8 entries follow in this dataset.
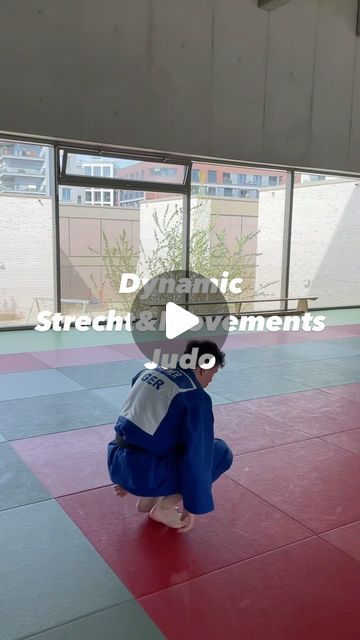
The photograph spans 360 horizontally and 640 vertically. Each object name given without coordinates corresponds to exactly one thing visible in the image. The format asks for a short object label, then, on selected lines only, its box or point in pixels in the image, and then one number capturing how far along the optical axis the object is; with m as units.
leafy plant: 8.33
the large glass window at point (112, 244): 7.72
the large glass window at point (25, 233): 7.00
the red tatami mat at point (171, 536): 2.26
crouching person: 2.33
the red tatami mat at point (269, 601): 1.93
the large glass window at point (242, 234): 8.84
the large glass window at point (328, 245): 10.37
